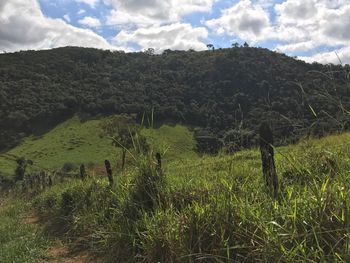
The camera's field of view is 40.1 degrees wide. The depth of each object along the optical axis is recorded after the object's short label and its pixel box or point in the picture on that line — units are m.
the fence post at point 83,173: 15.10
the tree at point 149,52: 137.76
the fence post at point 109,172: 9.56
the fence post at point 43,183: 26.82
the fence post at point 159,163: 7.14
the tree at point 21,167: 74.25
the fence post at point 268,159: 5.27
